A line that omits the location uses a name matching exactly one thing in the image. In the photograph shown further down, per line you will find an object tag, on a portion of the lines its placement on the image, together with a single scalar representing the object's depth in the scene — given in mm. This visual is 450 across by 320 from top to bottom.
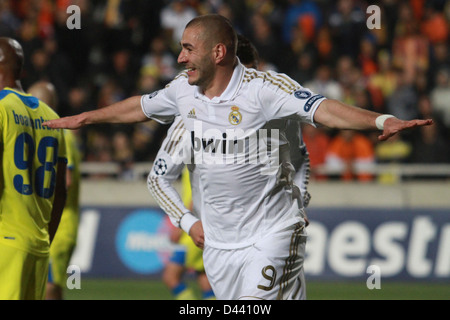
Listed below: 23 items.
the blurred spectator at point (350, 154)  14781
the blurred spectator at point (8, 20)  16144
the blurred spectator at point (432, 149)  15023
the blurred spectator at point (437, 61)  16156
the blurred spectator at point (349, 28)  16891
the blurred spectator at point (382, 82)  15781
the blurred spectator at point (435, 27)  17219
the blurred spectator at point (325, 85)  15625
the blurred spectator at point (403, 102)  15500
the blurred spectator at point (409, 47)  16375
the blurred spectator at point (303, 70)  16016
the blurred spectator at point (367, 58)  16688
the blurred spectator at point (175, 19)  16531
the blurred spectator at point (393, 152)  15234
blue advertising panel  13766
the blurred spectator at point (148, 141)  15117
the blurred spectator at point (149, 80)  15625
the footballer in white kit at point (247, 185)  5676
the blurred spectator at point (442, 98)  15938
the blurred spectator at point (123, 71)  16094
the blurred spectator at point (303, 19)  17250
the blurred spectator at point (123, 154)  14812
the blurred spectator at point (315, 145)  14836
